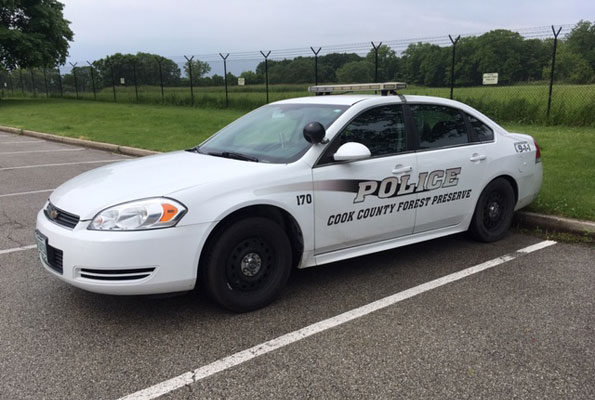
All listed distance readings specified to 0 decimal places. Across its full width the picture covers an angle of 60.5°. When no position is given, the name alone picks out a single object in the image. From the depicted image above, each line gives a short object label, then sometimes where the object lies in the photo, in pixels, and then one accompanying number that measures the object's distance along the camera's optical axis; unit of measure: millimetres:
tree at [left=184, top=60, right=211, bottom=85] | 24794
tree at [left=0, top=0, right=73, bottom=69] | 31109
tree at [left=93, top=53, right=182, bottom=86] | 27369
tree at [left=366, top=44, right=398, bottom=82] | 16422
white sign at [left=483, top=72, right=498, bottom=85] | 14734
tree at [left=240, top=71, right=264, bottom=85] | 21312
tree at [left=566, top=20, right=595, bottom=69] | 13375
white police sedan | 3312
